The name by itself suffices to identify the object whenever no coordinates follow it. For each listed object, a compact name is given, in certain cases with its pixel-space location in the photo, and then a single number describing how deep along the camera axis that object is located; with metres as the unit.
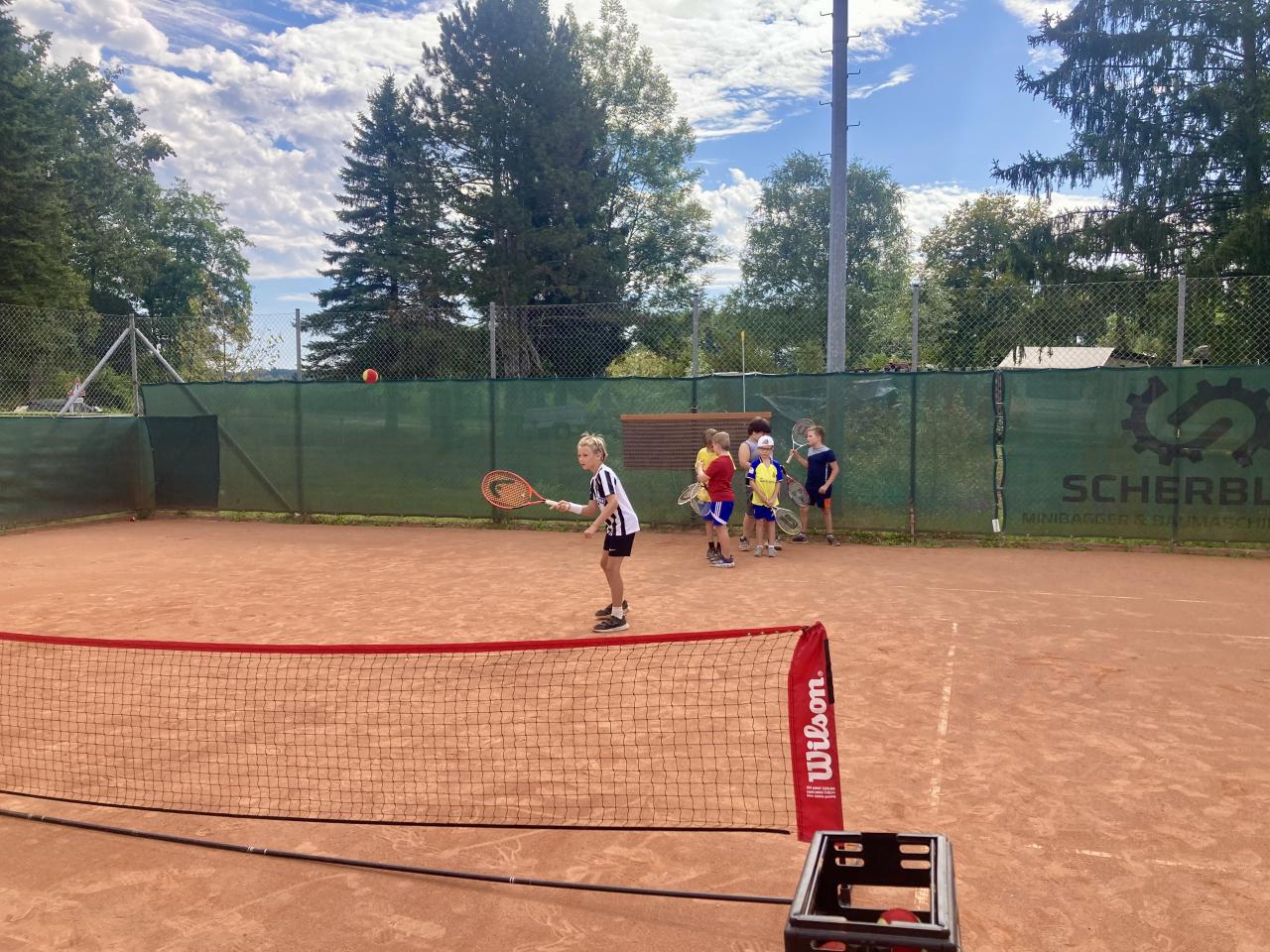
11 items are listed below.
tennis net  3.95
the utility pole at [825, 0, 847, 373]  12.01
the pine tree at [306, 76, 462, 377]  33.31
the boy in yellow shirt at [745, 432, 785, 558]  10.55
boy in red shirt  9.89
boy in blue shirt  11.30
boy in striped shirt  7.11
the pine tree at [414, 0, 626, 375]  34.12
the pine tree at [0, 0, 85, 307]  30.08
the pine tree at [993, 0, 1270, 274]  17.86
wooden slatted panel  12.16
